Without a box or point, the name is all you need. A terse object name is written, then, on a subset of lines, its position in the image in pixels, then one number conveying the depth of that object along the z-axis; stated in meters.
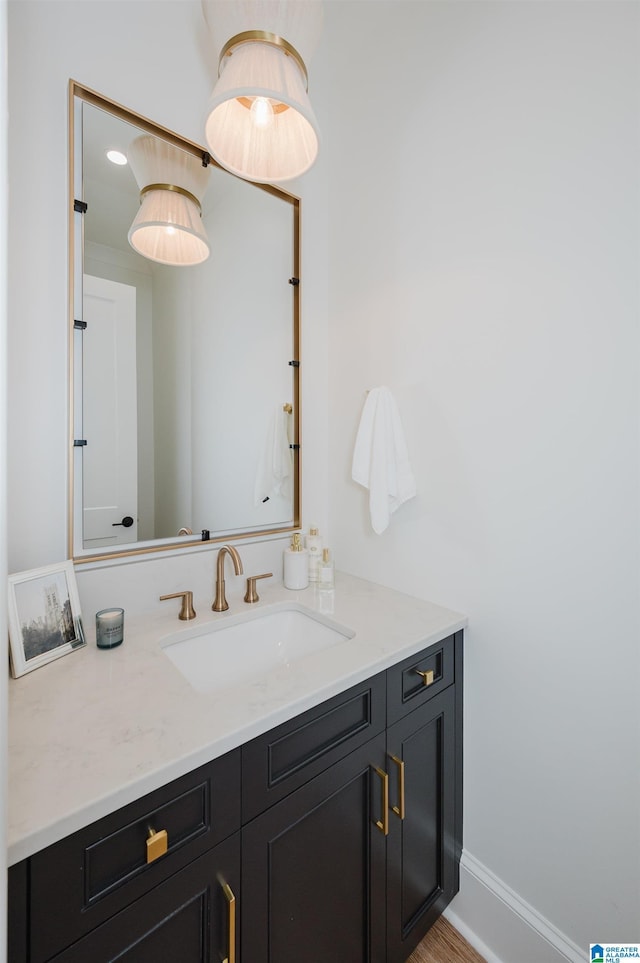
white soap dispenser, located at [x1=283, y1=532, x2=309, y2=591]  1.38
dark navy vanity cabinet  0.55
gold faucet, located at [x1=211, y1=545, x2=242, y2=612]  1.18
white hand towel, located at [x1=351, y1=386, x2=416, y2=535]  1.29
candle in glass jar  0.94
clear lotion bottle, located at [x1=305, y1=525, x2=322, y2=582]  1.45
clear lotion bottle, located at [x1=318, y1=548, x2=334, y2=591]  1.36
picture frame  0.83
